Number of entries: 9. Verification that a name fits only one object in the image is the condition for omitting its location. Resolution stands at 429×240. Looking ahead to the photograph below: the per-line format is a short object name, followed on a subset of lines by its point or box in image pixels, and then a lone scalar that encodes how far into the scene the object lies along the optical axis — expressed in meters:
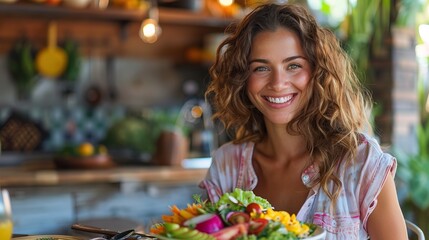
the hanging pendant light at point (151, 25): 4.39
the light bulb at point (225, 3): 4.84
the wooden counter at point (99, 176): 3.64
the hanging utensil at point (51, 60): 4.73
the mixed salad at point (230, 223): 1.18
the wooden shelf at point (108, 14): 4.38
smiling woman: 1.78
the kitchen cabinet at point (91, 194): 3.69
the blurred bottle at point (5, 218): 1.28
